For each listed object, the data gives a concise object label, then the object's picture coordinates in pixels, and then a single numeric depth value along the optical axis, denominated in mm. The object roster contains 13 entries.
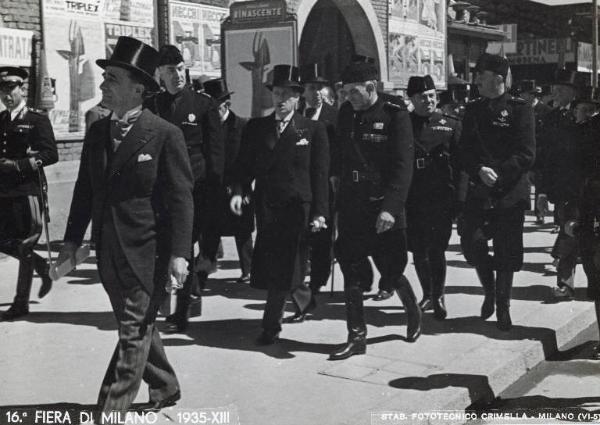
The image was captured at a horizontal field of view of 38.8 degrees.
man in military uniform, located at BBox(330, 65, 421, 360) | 6059
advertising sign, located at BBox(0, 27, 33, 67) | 10719
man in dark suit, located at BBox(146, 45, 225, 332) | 7160
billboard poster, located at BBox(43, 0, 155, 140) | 11664
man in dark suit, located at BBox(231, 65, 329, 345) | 6402
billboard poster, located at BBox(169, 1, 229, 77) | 13750
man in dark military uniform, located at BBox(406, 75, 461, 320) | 7391
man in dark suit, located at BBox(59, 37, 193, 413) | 4340
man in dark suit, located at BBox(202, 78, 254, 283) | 7773
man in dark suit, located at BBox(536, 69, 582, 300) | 8023
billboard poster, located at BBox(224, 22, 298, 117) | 12914
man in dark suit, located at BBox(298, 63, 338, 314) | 7621
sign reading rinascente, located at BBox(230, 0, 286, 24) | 13641
